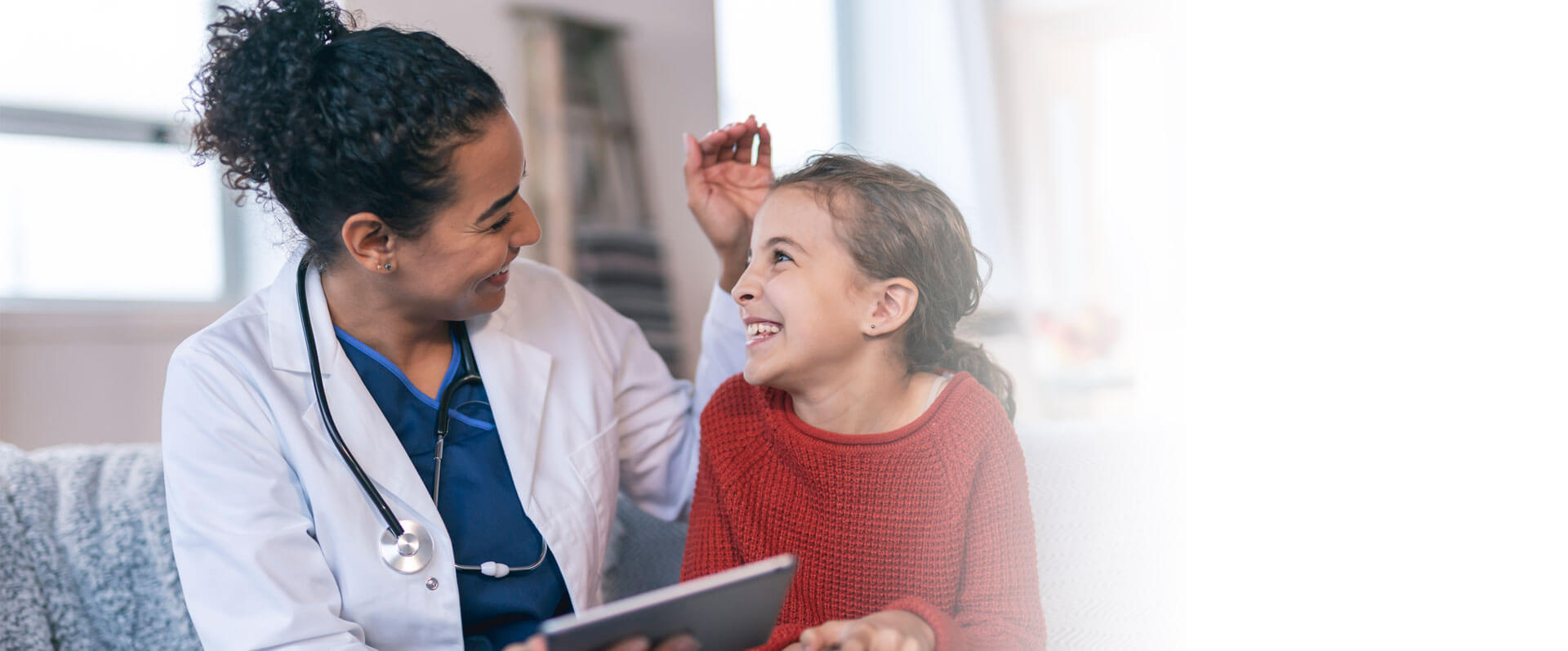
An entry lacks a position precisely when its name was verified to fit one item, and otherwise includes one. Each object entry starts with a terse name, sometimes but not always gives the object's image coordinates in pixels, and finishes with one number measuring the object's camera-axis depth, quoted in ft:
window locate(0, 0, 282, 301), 8.33
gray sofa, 3.97
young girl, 3.01
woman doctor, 3.19
